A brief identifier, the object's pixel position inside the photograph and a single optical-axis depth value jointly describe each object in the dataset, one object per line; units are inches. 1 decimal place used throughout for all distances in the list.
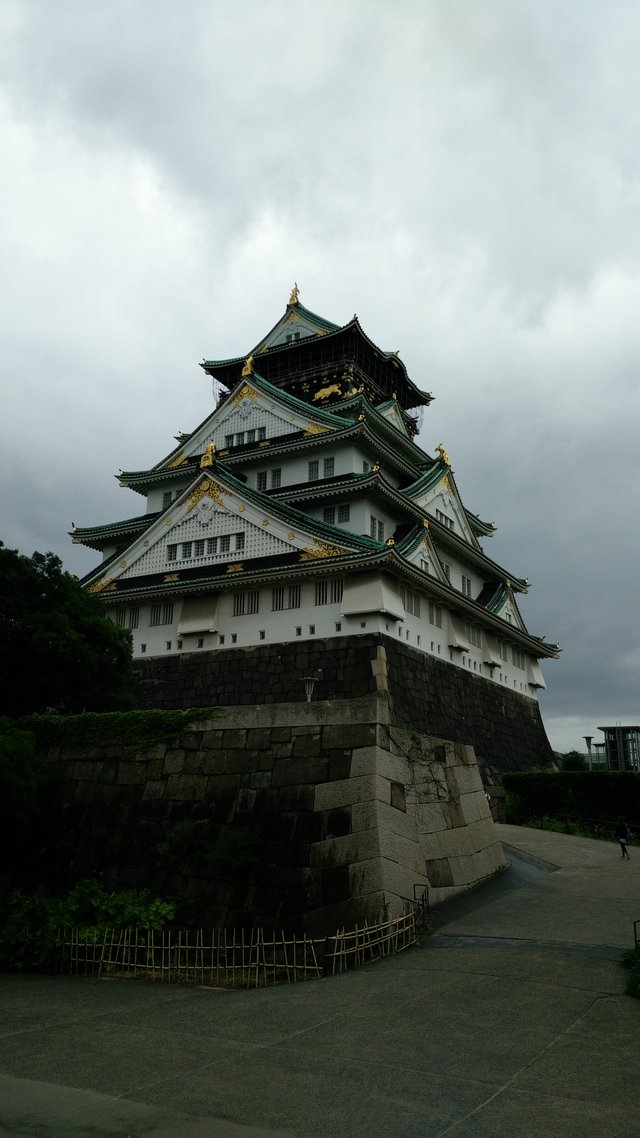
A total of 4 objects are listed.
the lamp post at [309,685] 853.5
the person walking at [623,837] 936.9
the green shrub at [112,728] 711.7
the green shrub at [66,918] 614.5
